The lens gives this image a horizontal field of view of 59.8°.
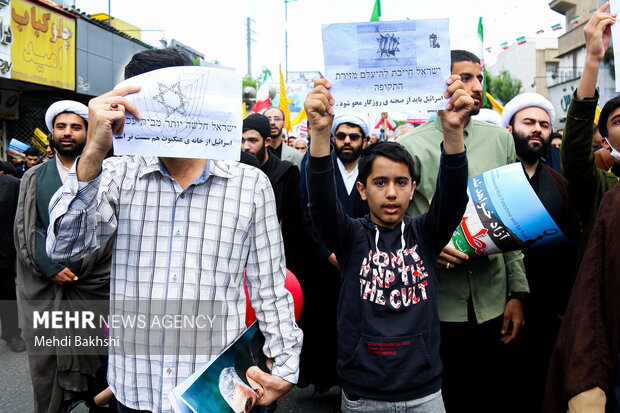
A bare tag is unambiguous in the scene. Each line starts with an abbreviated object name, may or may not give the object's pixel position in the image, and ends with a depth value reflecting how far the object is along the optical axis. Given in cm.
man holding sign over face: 171
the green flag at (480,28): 562
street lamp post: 2957
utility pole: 4384
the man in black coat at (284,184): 448
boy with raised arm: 219
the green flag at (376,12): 532
